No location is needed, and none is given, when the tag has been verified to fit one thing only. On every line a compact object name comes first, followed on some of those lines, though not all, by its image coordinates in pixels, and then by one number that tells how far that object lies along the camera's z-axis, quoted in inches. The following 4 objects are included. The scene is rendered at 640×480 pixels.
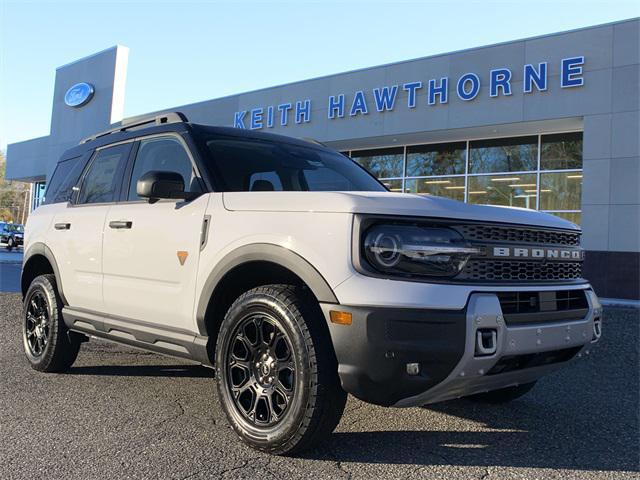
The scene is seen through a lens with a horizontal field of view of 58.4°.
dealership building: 535.8
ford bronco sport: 104.7
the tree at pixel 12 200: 3240.7
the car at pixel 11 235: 1299.2
